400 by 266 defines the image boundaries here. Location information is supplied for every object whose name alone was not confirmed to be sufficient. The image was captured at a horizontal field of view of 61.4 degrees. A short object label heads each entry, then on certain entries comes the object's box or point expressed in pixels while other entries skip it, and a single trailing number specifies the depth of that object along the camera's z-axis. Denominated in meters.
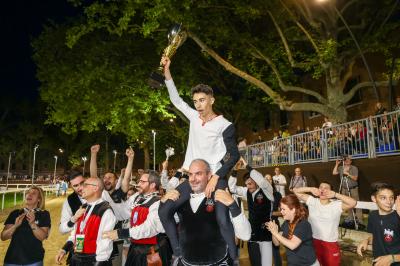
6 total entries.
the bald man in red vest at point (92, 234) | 4.25
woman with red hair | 4.90
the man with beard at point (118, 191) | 5.94
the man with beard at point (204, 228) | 3.35
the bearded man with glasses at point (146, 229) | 4.76
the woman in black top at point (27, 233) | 5.14
